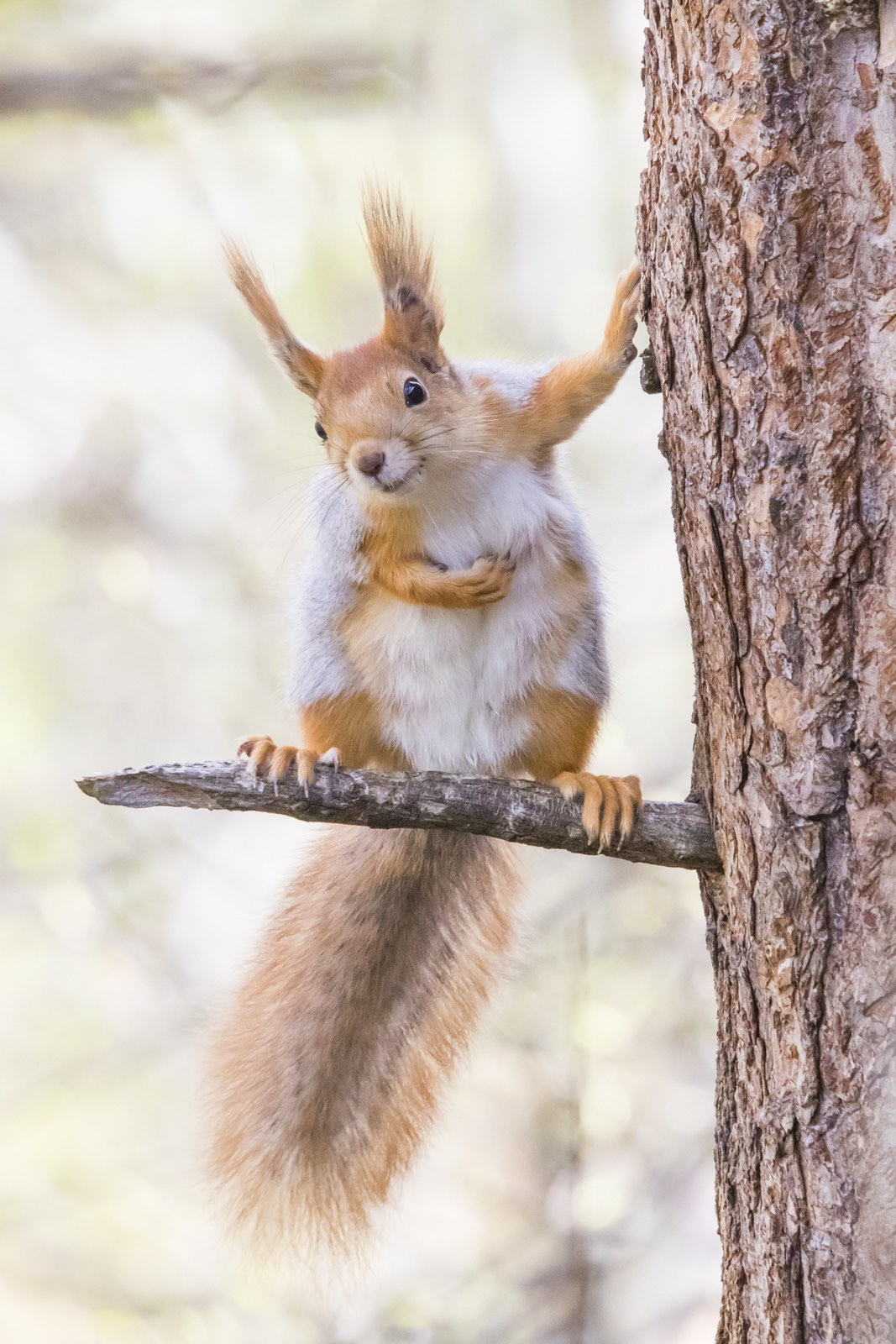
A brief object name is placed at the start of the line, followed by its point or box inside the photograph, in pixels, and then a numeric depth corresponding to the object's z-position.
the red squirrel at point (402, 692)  7.12
